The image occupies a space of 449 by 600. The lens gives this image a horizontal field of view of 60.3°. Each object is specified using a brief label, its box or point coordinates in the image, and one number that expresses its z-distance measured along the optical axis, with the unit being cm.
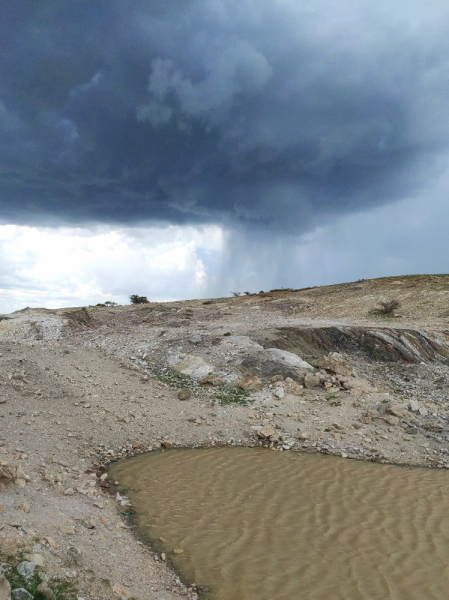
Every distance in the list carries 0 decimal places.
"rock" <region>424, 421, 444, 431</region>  1120
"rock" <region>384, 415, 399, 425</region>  1149
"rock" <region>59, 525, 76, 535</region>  557
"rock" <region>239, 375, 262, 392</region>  1353
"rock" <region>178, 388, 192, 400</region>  1294
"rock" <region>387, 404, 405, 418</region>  1173
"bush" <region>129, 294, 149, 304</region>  3859
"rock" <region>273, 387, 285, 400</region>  1291
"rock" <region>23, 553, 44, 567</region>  455
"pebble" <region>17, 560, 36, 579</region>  427
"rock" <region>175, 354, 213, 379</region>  1457
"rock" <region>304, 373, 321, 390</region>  1362
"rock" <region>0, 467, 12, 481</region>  645
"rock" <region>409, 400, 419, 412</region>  1220
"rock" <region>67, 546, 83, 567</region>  490
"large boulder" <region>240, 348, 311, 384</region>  1408
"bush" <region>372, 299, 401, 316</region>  2286
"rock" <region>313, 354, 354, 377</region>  1444
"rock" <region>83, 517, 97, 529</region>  599
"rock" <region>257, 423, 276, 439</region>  1091
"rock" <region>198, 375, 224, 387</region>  1378
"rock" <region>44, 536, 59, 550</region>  509
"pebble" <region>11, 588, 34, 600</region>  385
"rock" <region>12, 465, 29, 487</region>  663
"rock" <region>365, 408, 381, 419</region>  1176
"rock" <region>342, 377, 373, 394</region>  1340
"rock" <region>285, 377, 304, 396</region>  1320
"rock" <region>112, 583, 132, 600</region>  460
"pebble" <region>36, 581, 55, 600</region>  411
